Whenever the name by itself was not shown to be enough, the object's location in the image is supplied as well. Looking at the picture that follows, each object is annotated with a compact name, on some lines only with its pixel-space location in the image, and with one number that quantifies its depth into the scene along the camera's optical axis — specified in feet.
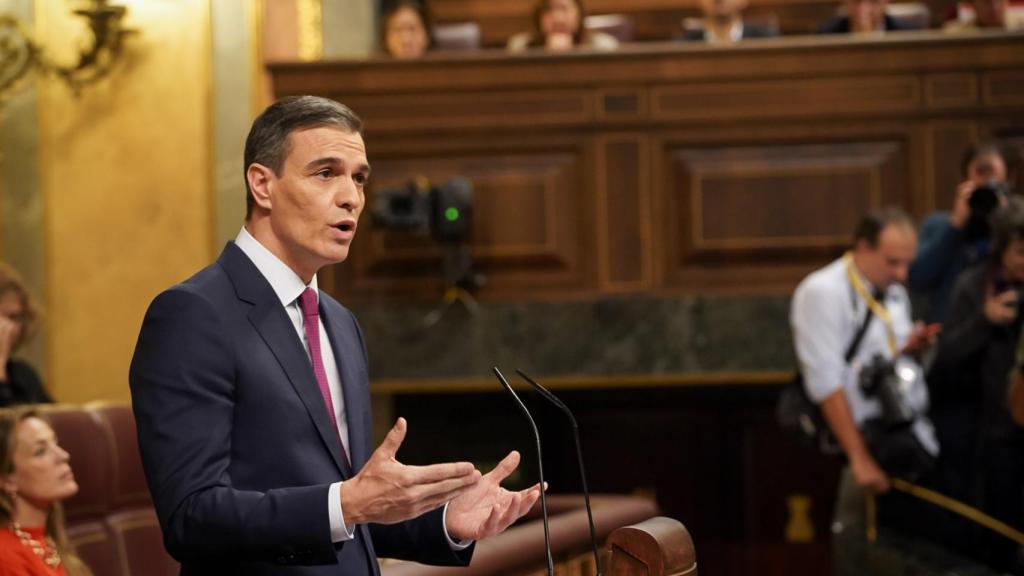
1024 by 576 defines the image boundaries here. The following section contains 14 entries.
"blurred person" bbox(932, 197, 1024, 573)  27.68
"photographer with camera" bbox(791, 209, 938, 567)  28.55
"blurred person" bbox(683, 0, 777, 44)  41.06
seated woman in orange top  21.58
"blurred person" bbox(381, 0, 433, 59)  41.55
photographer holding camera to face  30.76
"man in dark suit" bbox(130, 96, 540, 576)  10.68
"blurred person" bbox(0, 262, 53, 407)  28.30
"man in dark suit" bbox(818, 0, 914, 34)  41.47
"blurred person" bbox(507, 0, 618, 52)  41.16
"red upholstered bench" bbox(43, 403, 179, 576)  25.95
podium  11.66
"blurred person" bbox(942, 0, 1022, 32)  40.19
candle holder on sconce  40.37
